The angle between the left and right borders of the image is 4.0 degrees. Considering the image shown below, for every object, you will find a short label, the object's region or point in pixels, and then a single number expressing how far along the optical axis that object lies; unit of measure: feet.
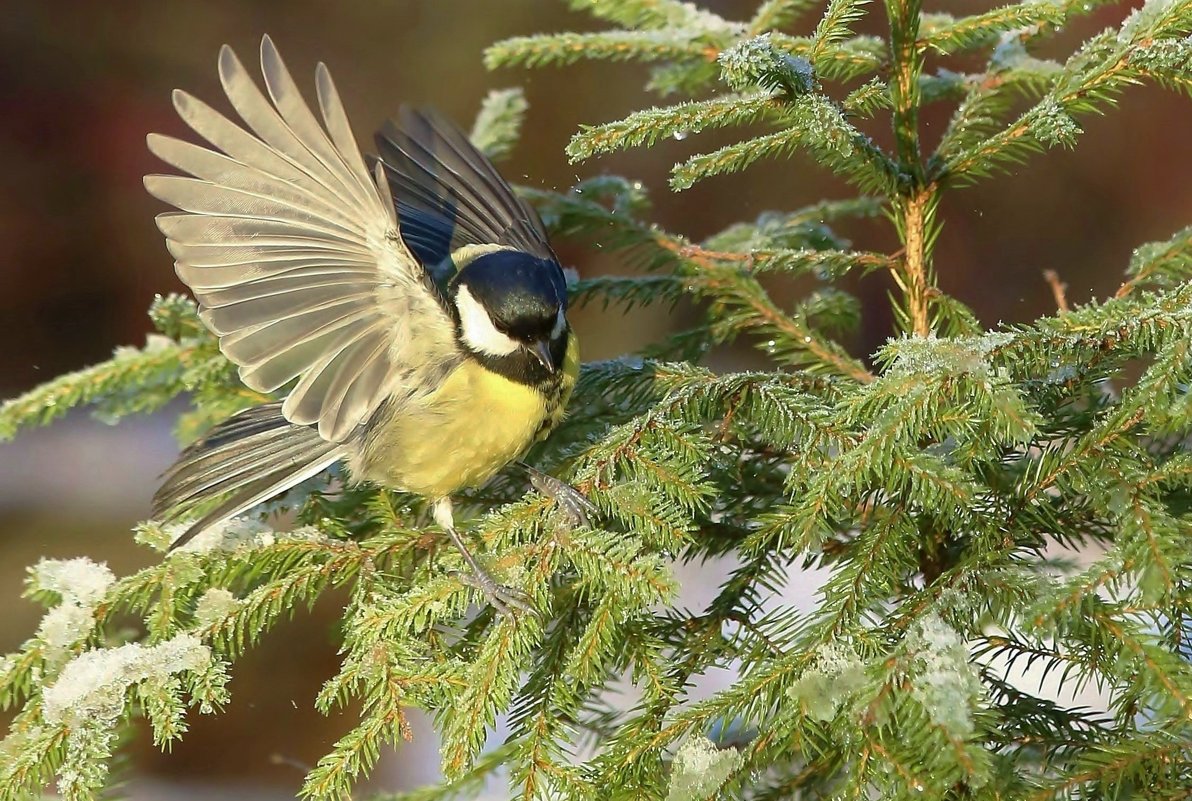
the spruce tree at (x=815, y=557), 10.73
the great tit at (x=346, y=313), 10.88
